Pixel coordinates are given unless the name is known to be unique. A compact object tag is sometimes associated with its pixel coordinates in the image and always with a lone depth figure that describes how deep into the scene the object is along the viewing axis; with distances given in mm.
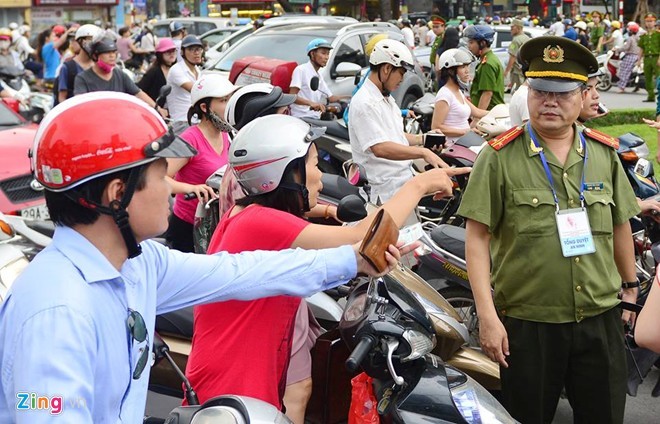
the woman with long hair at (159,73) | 11148
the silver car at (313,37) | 13297
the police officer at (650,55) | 21531
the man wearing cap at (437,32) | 17359
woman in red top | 2934
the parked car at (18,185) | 7399
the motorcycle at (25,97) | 13859
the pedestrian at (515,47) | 18734
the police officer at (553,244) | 3609
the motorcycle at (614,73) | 24781
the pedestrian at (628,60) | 24328
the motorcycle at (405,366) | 2805
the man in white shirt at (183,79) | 10102
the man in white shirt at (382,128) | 6297
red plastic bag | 2938
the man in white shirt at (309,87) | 10898
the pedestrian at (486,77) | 10555
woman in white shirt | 8719
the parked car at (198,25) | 27125
